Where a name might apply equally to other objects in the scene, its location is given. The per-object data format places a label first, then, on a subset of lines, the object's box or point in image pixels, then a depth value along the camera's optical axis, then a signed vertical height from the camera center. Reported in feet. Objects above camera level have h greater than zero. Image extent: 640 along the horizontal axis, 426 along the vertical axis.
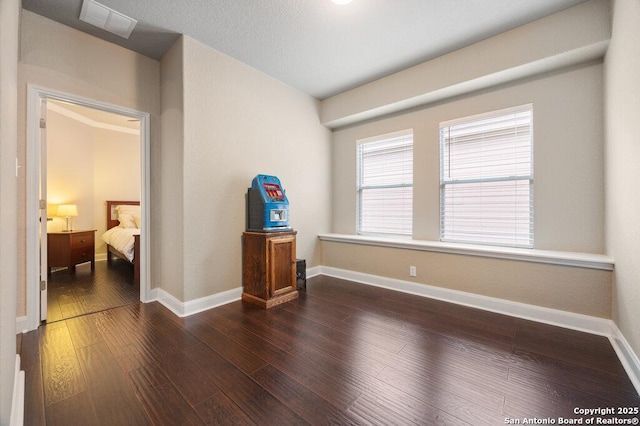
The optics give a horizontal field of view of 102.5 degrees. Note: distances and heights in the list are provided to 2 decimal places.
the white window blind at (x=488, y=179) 9.29 +1.28
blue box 9.91 +0.25
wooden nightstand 13.66 -1.96
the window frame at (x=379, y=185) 12.13 +1.34
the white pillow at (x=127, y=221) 17.63 -0.59
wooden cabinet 9.61 -2.17
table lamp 14.98 +0.16
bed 12.71 -1.16
